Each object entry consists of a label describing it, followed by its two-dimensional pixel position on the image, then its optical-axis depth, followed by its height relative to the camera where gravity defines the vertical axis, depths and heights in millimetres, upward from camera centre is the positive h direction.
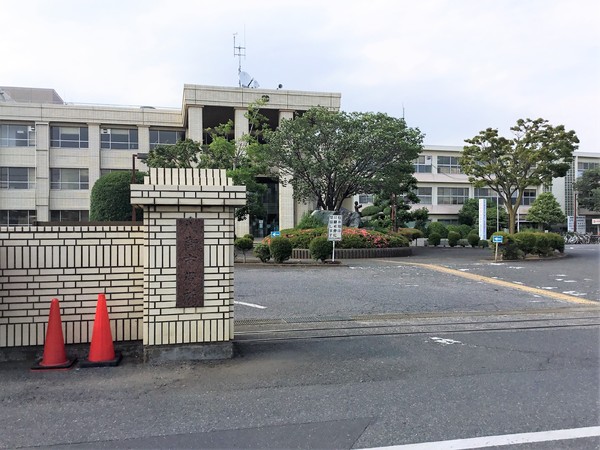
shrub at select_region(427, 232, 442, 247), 39719 -947
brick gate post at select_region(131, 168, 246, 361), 4984 -404
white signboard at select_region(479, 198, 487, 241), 32344 +769
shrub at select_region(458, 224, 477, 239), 48716 -219
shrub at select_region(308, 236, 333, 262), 18891 -860
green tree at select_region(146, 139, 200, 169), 24234 +3817
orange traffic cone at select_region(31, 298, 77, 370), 4848 -1219
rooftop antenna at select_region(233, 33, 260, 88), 43319 +13839
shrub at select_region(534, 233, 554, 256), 21781 -771
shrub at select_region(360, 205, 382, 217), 43572 +1641
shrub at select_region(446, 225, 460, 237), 48181 -10
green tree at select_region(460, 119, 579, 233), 29297 +4636
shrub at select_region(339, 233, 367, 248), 22797 -652
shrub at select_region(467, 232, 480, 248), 36812 -951
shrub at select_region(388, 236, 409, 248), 24481 -749
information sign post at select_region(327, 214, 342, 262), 19531 -53
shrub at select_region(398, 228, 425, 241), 38750 -431
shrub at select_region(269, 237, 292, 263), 18375 -838
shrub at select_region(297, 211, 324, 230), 26730 +274
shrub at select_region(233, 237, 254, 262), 22750 -800
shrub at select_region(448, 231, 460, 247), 38969 -848
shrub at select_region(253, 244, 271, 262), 18953 -997
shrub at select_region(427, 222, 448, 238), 46150 -112
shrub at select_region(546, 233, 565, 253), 22641 -650
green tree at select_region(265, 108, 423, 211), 26219 +4476
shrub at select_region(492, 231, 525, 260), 20984 -855
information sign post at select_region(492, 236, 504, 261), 20578 -529
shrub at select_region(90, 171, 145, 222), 17797 +1089
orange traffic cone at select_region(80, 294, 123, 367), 4949 -1213
